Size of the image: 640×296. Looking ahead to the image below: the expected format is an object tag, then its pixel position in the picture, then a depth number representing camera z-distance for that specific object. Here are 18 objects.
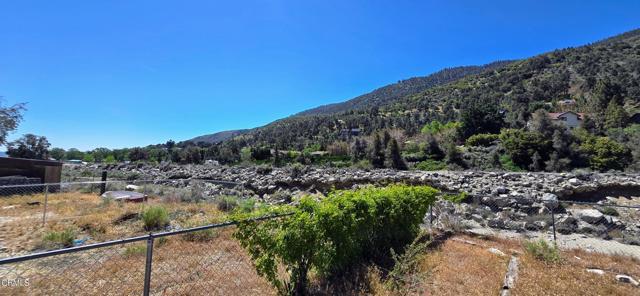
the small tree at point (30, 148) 29.91
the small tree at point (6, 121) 23.56
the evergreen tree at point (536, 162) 21.66
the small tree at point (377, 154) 27.92
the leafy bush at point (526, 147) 22.59
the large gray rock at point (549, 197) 11.23
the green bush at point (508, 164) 22.58
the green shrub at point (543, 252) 5.74
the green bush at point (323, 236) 3.77
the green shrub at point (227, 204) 11.42
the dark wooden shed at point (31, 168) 15.56
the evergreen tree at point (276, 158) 34.91
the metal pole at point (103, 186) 14.86
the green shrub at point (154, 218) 8.26
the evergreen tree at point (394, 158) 26.19
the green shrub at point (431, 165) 24.50
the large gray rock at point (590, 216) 10.16
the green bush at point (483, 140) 30.33
